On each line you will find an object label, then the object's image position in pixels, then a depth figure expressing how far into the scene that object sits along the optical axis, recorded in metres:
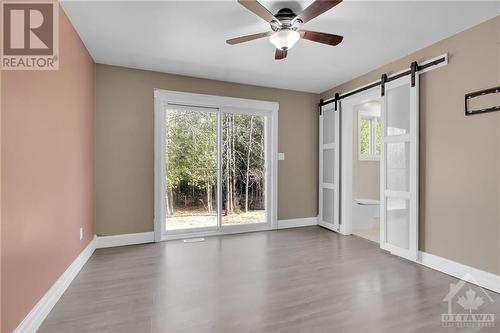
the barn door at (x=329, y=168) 4.65
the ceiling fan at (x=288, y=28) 2.08
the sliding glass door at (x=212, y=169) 4.16
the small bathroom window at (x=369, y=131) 5.57
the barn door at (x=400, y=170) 3.20
